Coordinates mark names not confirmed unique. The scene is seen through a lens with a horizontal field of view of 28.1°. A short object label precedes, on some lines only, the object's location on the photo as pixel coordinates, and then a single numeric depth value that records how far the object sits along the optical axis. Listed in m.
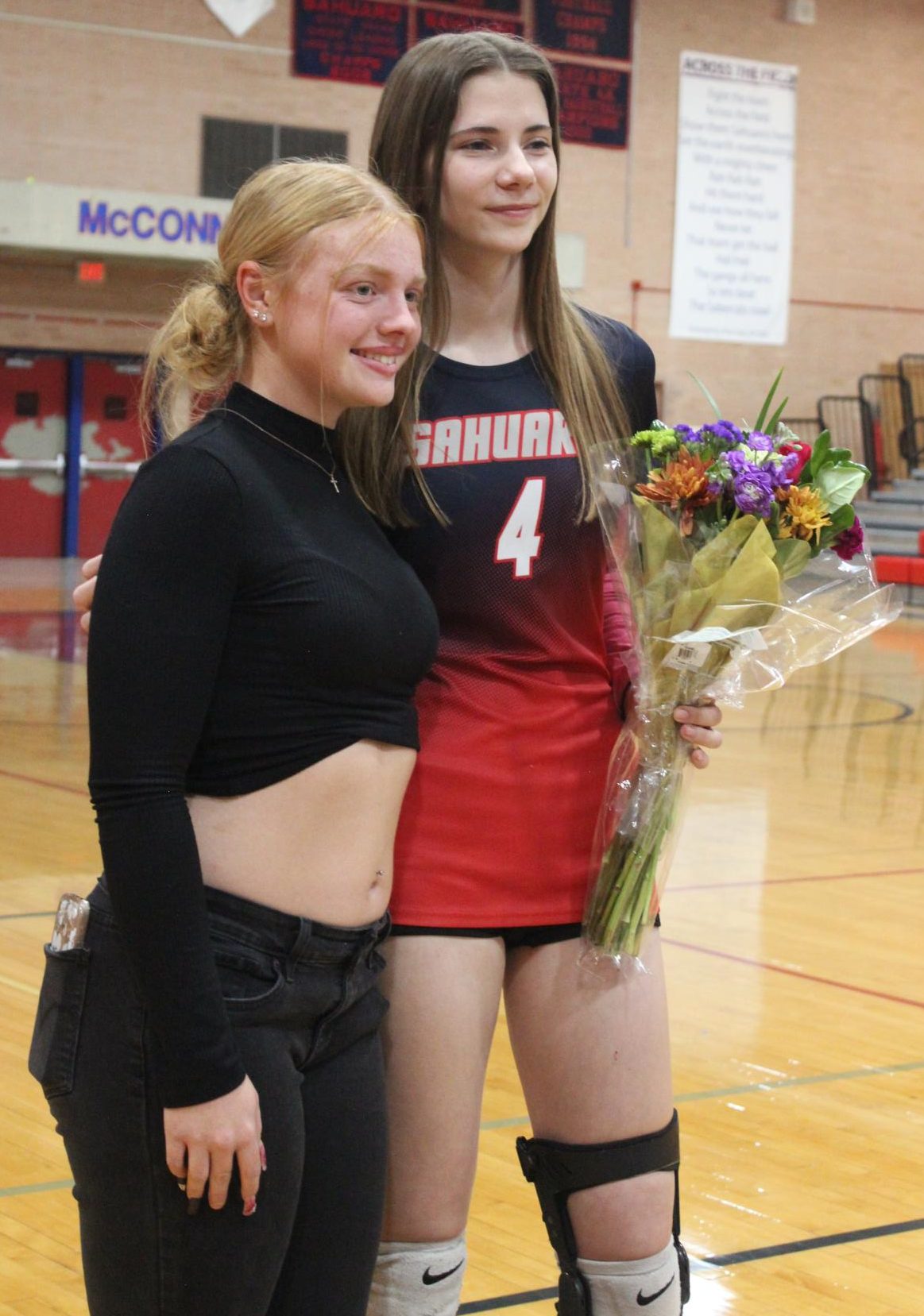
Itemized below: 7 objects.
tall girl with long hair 1.81
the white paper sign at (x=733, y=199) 16.39
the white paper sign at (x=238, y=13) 14.55
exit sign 14.30
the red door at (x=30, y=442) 14.84
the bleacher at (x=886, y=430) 16.36
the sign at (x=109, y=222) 13.59
